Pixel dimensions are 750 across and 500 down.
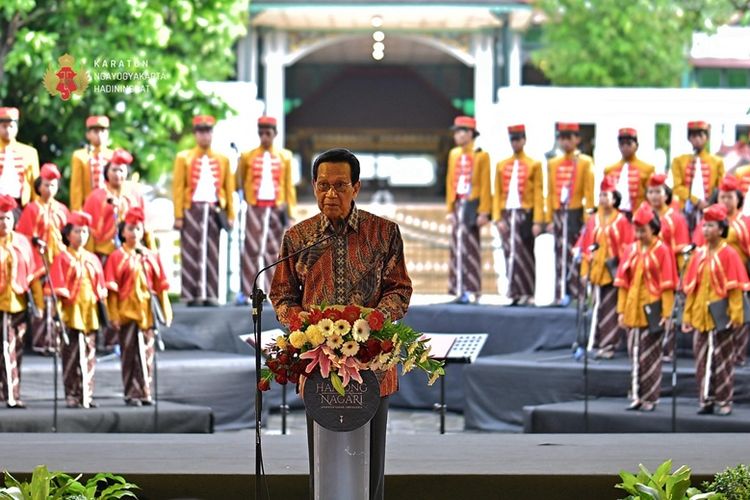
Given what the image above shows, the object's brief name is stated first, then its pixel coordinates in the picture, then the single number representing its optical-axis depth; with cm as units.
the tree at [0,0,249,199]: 1232
